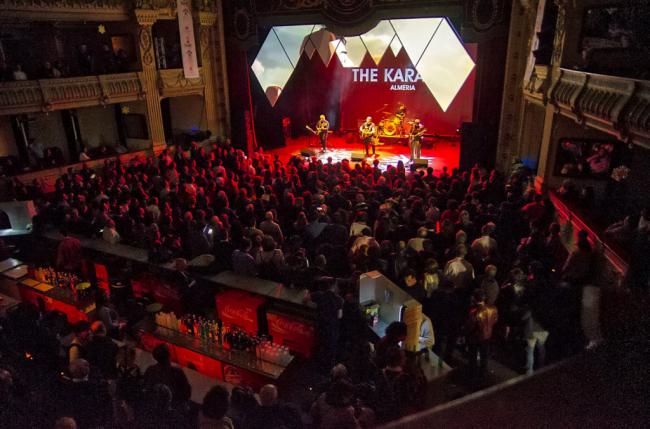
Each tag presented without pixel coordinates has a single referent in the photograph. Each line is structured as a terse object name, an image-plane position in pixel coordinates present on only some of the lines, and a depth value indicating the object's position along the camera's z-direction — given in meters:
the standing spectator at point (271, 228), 8.28
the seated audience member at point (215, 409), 3.94
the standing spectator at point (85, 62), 15.94
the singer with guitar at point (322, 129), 19.39
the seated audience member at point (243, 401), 4.21
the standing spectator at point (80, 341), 5.26
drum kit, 20.38
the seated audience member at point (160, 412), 4.33
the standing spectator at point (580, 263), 6.54
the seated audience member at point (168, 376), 4.66
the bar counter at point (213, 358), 5.91
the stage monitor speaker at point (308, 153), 19.14
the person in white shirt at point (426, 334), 5.54
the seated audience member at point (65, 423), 3.91
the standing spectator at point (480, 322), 5.49
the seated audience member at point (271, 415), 4.12
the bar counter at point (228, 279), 6.43
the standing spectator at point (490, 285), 5.82
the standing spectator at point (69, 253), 8.00
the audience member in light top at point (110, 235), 8.56
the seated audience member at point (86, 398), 4.66
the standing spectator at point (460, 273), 6.17
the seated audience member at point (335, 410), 3.88
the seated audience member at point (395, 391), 4.35
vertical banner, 16.16
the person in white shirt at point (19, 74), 13.80
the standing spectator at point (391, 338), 4.81
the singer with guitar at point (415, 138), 17.58
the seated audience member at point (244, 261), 7.02
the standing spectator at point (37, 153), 14.77
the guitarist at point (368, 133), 18.48
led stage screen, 18.47
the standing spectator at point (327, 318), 5.73
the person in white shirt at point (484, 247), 6.77
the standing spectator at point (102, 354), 5.29
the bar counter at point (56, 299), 7.53
